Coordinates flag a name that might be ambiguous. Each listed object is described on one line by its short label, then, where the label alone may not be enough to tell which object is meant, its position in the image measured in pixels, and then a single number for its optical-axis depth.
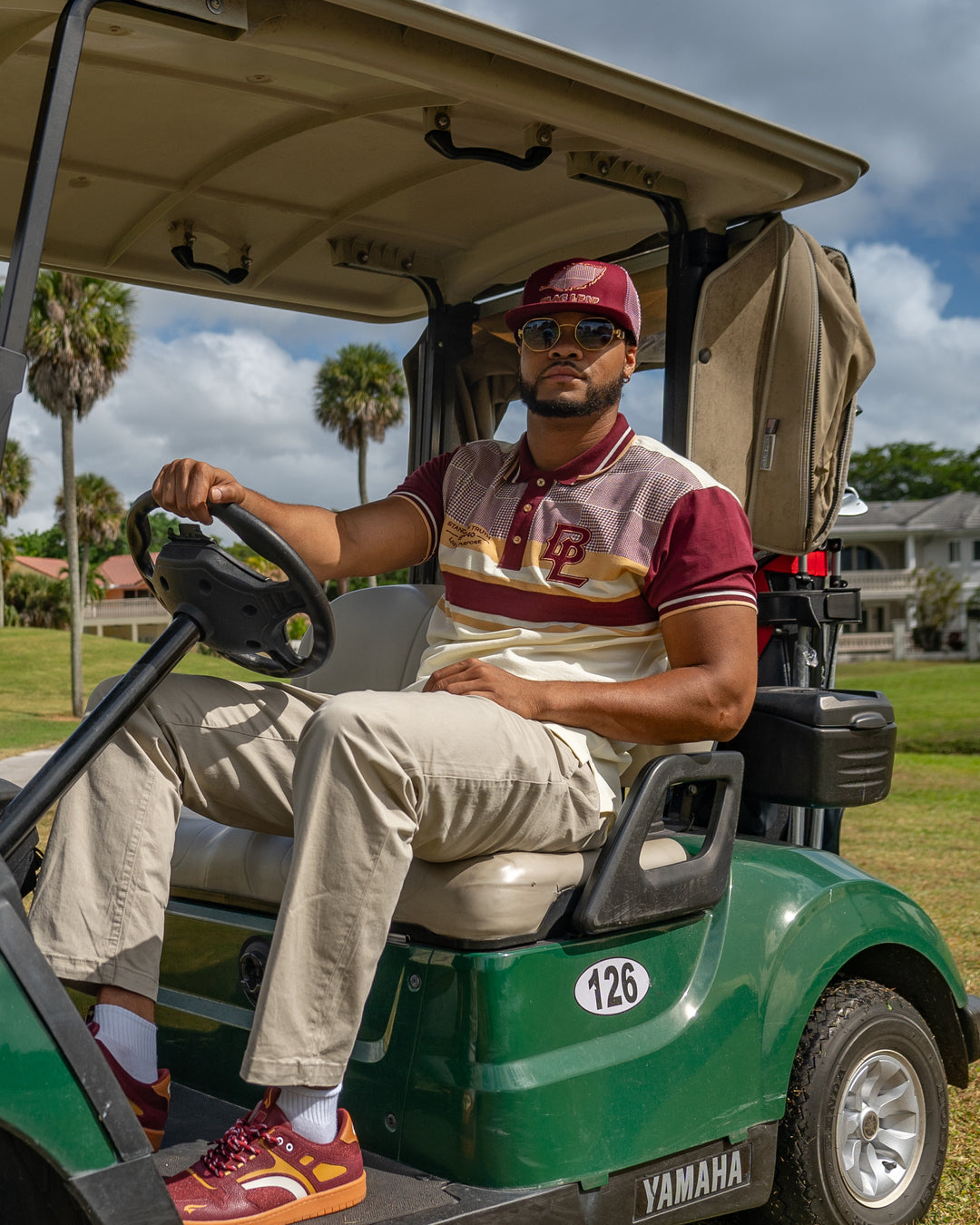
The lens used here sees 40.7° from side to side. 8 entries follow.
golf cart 2.00
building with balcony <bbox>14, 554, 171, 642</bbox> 45.09
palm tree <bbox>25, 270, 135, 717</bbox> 20.55
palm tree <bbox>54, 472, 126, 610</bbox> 40.44
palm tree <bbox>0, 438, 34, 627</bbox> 37.23
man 1.92
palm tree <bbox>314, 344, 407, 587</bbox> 32.34
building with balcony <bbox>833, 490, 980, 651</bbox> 50.91
